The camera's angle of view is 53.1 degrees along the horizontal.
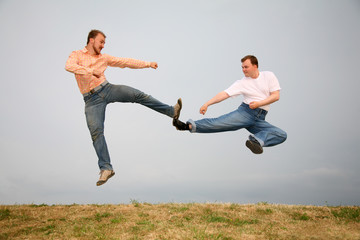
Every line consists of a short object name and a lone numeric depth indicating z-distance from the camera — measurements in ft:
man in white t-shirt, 27.63
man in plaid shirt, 27.07
